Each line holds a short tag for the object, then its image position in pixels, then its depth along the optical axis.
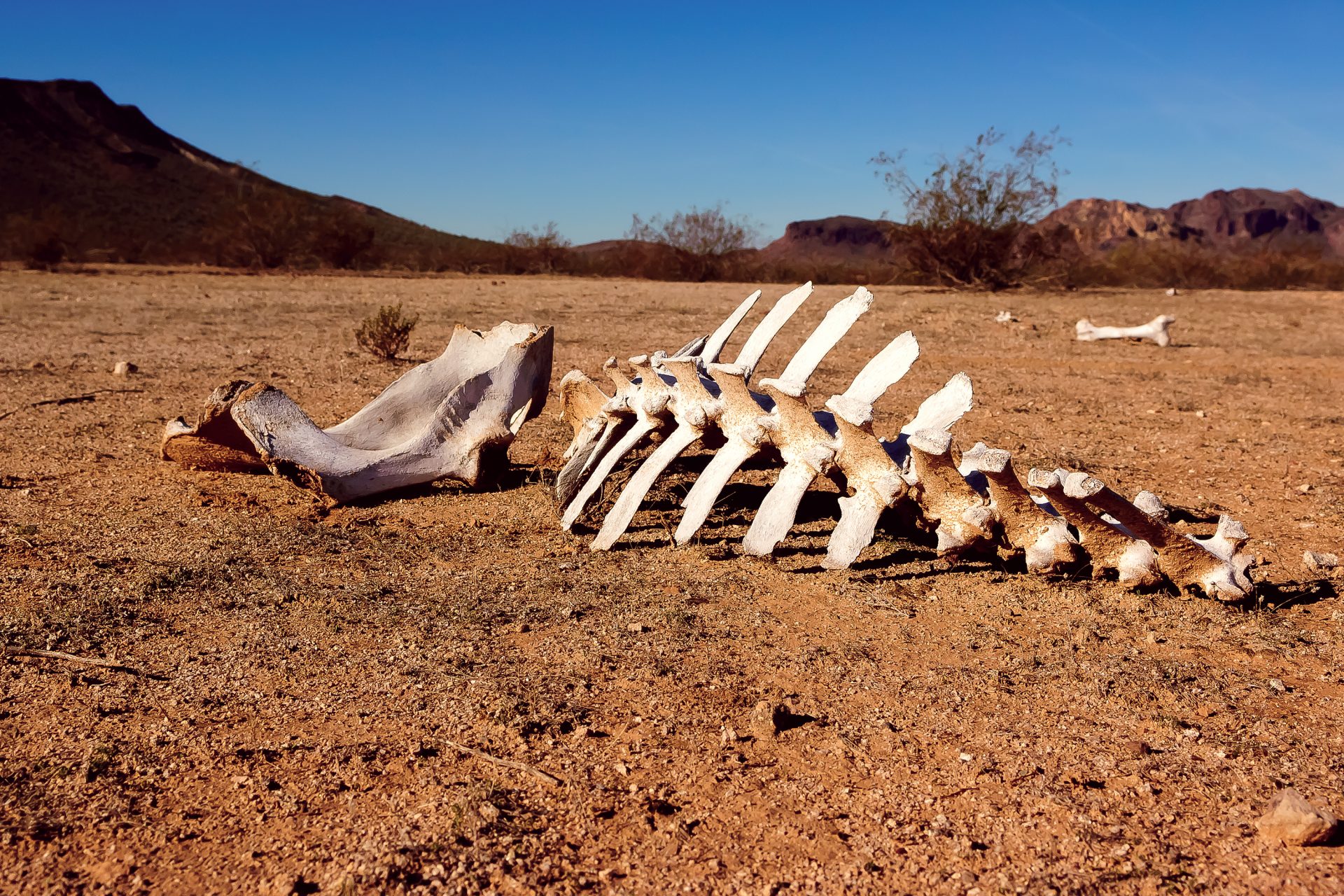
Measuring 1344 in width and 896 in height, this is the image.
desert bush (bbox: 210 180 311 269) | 25.83
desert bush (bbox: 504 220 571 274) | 30.80
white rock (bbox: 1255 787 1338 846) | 1.93
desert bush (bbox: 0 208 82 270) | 22.06
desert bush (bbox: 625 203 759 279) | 29.56
